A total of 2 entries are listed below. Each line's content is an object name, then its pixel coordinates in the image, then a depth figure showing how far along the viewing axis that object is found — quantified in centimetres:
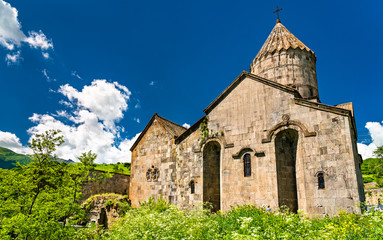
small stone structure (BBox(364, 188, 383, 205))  2840
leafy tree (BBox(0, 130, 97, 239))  766
